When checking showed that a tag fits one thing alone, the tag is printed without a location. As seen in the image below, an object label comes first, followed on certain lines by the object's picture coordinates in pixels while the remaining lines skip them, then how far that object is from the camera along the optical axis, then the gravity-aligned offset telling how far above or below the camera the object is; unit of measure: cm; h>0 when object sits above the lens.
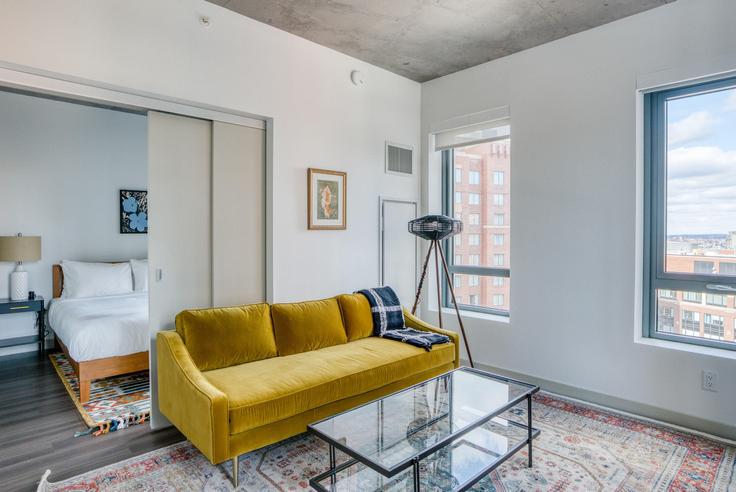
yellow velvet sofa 230 -85
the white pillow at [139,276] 531 -48
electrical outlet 286 -94
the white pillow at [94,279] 491 -49
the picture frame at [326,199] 371 +36
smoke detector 402 +153
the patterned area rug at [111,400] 299 -131
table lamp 448 -18
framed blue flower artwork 559 +35
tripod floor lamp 392 +10
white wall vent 440 +85
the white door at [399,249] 439 -11
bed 342 -86
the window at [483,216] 419 +24
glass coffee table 194 -96
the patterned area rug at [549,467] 228 -132
